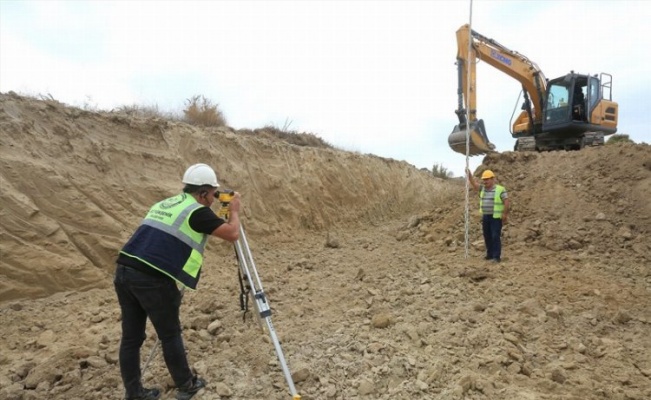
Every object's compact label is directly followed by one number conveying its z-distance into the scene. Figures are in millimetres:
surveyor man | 3340
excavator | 11289
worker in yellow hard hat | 7305
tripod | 3409
